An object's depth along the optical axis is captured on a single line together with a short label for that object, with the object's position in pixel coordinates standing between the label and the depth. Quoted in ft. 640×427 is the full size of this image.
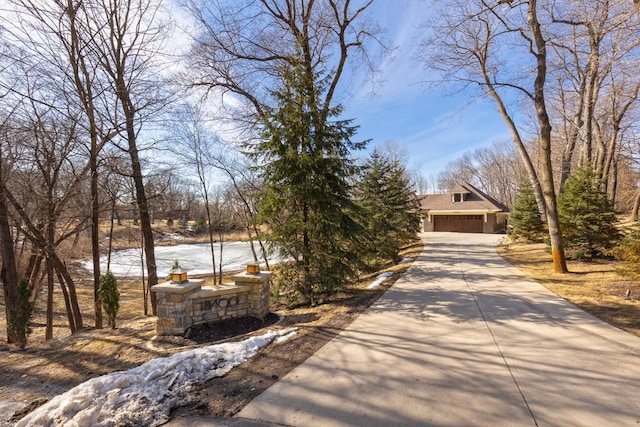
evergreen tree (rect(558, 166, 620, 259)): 31.22
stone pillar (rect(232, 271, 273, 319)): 17.66
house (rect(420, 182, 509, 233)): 87.10
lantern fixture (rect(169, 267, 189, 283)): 16.20
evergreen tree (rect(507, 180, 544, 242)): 51.29
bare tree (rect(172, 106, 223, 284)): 45.80
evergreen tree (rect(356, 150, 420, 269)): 36.91
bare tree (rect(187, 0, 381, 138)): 32.60
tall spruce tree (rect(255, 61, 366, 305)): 19.84
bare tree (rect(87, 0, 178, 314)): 25.84
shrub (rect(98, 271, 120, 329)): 21.47
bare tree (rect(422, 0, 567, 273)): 27.27
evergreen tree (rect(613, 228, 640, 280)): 18.65
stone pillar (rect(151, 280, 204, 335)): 15.52
